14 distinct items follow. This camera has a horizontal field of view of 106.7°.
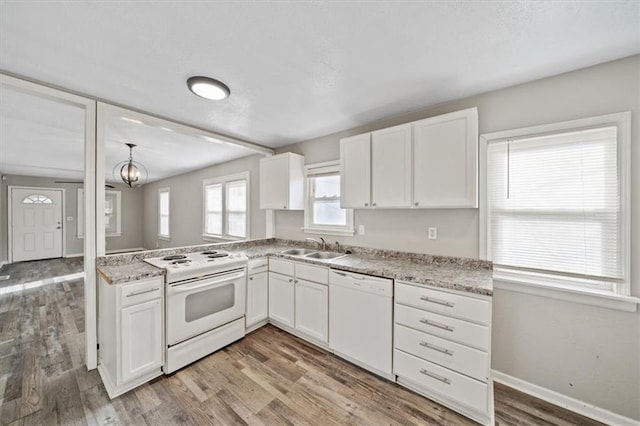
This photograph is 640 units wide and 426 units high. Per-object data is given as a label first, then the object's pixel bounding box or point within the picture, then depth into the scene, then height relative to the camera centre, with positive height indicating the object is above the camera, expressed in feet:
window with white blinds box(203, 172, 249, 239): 15.15 +0.43
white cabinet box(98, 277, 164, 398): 5.92 -3.16
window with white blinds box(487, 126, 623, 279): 5.37 +0.26
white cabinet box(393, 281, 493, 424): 5.19 -3.17
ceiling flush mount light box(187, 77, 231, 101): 6.08 +3.33
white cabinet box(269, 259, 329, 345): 7.92 -3.07
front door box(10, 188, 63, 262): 19.93 -0.95
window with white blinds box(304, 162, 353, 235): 10.14 +0.41
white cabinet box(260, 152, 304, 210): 10.75 +1.45
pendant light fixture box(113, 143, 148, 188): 11.84 +1.98
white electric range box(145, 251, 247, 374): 6.77 -2.86
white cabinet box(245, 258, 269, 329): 8.96 -3.12
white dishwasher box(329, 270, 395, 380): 6.50 -3.13
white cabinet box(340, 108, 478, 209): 6.33 +1.46
